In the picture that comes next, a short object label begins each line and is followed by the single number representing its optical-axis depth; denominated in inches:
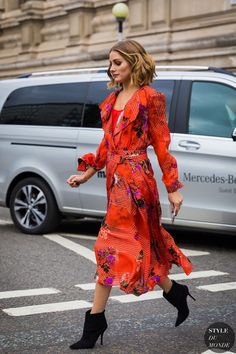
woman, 174.7
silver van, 304.0
